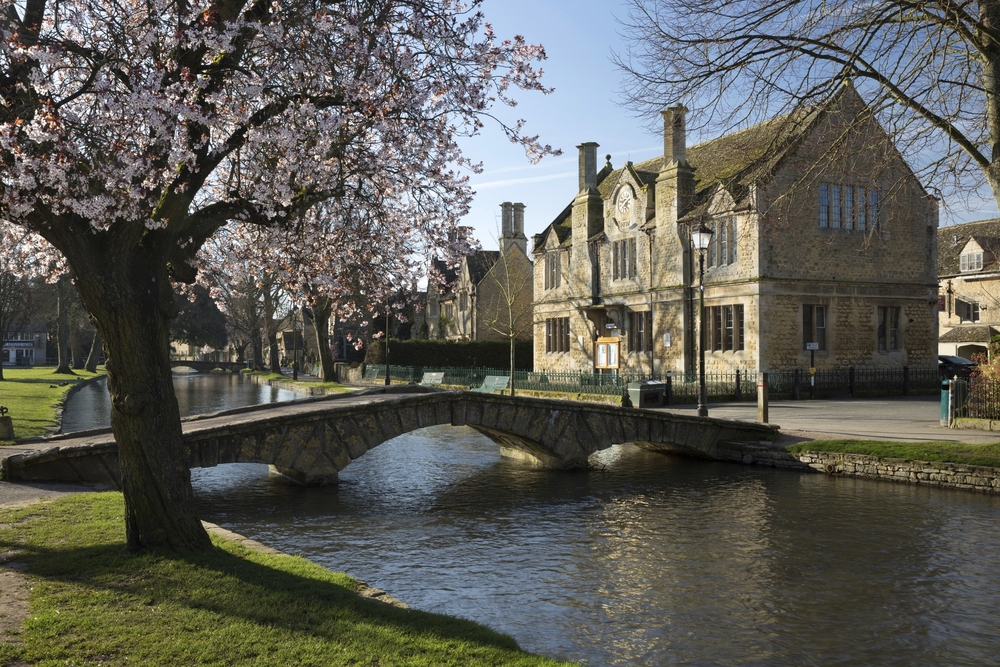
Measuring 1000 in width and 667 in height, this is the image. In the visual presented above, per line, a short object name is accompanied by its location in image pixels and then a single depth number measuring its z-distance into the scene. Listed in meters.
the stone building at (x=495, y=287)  63.94
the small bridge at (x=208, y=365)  102.62
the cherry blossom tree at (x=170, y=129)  9.23
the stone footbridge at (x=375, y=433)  15.99
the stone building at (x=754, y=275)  35.78
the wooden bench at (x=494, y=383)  37.81
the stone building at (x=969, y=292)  58.78
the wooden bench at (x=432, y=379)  44.91
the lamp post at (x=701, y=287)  22.58
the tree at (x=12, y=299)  55.28
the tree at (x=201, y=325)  88.50
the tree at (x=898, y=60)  15.18
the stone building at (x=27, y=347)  129.50
